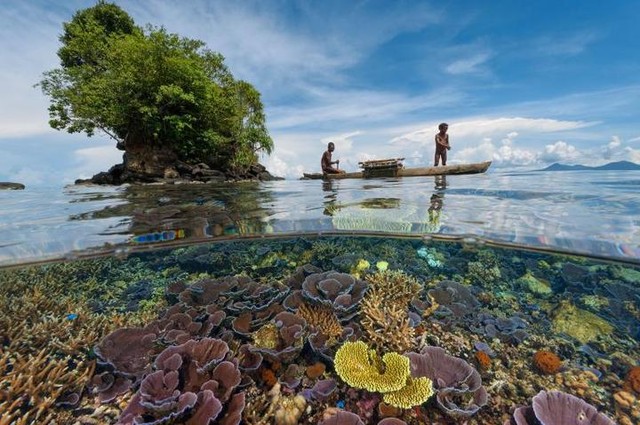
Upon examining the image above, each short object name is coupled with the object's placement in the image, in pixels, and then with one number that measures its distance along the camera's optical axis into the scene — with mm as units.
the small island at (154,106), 25359
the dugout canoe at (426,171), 13807
